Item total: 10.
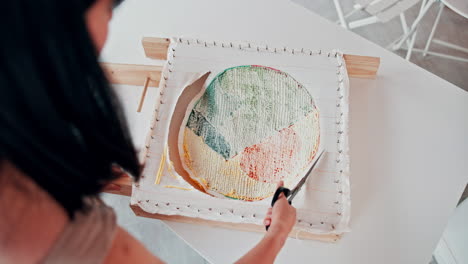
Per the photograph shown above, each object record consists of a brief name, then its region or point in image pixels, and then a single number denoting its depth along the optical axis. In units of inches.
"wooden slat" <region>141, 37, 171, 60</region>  37.3
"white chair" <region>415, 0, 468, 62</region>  63.9
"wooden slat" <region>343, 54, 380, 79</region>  35.6
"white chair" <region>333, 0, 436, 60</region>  49.5
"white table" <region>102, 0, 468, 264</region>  31.4
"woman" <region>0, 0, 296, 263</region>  12.2
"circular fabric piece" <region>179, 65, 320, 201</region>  30.8
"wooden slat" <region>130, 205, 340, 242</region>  30.5
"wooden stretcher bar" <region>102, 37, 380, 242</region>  32.6
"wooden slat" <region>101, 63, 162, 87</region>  36.4
